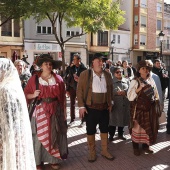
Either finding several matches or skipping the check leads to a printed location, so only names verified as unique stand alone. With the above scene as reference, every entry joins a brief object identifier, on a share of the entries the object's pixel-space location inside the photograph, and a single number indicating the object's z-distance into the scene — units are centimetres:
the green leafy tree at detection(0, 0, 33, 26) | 1176
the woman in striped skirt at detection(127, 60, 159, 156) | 479
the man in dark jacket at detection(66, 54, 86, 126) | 699
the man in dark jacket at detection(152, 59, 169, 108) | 785
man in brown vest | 458
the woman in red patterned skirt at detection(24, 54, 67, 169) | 420
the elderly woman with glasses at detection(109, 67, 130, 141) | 561
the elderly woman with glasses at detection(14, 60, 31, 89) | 552
